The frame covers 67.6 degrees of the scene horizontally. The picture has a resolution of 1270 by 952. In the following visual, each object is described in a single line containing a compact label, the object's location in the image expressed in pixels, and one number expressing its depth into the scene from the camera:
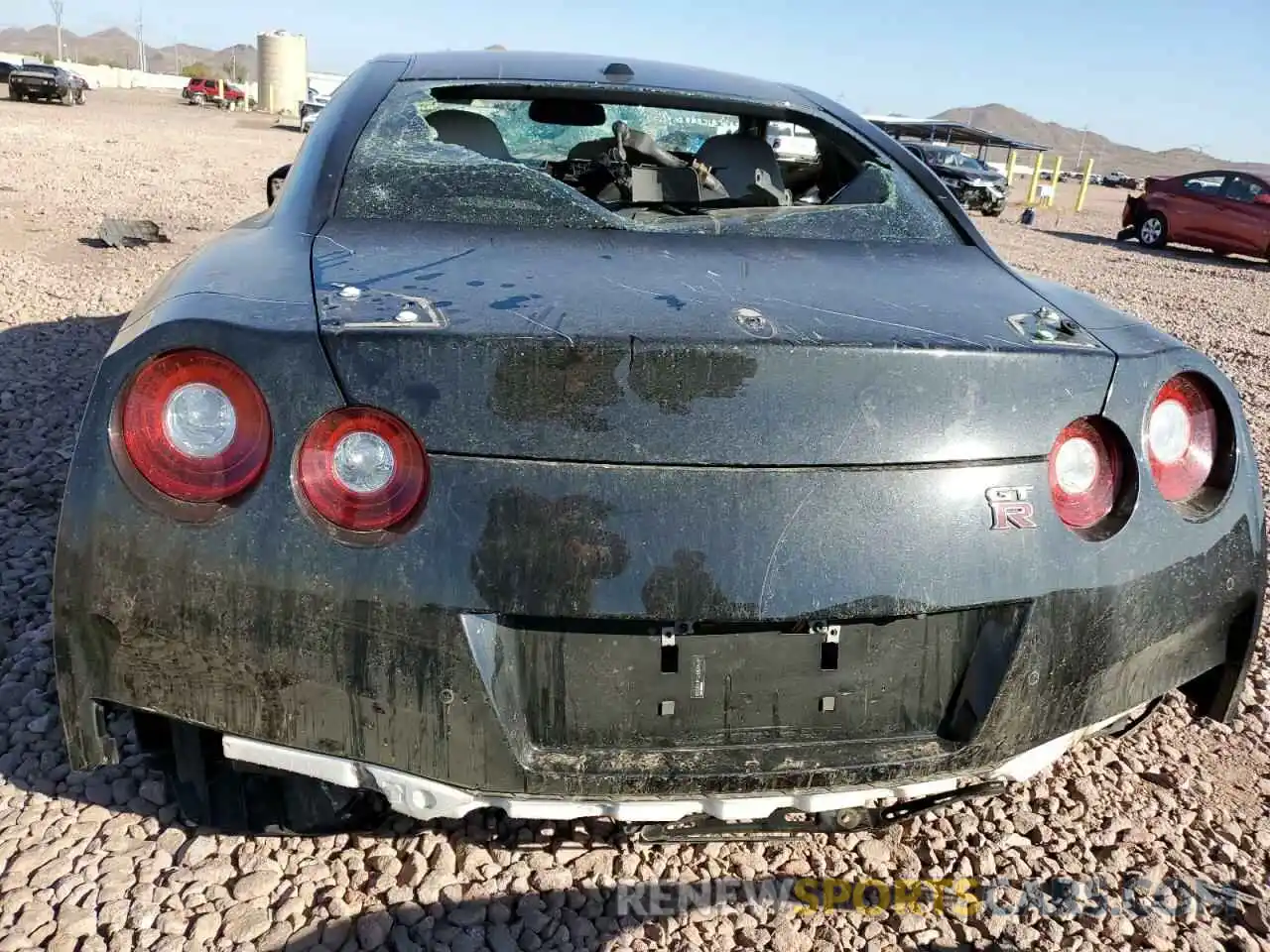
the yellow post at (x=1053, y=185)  28.00
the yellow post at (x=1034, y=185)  26.91
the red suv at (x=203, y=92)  50.22
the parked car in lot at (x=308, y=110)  33.38
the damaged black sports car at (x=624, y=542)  1.35
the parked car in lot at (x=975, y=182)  21.00
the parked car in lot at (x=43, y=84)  31.59
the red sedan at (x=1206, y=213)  15.53
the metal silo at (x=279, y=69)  54.28
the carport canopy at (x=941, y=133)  31.85
